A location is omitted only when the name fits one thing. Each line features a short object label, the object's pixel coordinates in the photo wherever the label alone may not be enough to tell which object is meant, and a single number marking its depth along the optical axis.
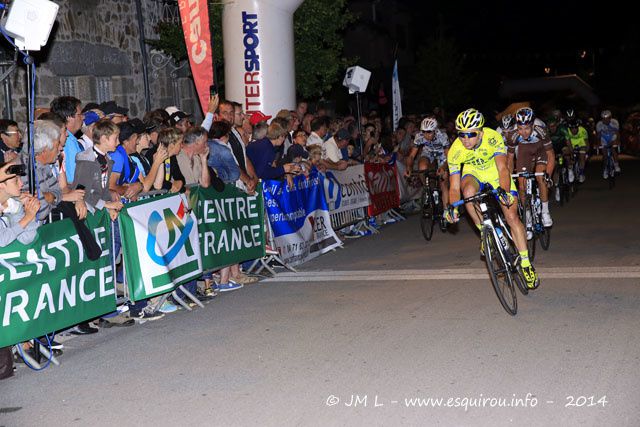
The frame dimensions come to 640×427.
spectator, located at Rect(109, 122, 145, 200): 9.64
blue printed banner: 12.80
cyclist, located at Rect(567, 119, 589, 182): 23.55
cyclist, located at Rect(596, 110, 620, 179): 25.09
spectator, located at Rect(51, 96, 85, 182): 9.28
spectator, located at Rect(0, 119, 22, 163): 10.07
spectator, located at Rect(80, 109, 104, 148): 10.11
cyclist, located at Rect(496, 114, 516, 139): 15.16
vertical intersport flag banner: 25.67
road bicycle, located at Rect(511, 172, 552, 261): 12.51
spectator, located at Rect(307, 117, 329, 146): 15.77
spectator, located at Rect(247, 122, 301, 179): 12.66
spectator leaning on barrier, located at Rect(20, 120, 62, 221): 8.22
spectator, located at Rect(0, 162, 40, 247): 7.26
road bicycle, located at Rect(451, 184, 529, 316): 9.12
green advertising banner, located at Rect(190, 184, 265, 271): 10.87
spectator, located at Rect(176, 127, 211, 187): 10.81
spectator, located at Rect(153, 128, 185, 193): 10.12
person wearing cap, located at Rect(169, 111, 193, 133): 12.23
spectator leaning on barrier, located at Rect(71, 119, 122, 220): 8.89
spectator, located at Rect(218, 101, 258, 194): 11.95
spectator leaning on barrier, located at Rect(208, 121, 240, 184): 11.67
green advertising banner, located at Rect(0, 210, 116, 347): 7.38
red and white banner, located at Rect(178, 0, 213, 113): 15.56
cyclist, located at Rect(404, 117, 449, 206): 16.30
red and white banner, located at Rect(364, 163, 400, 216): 17.42
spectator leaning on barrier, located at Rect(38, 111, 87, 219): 8.38
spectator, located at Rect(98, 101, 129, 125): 10.66
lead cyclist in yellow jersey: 9.90
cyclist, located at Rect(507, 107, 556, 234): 13.55
